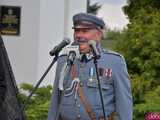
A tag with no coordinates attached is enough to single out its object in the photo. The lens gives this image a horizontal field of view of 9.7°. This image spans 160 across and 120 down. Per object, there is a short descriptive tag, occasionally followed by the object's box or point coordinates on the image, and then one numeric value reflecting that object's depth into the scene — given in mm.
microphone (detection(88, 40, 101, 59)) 6083
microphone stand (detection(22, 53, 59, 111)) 6050
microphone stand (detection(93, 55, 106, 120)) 6145
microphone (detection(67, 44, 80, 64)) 5902
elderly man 6512
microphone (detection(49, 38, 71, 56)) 6026
